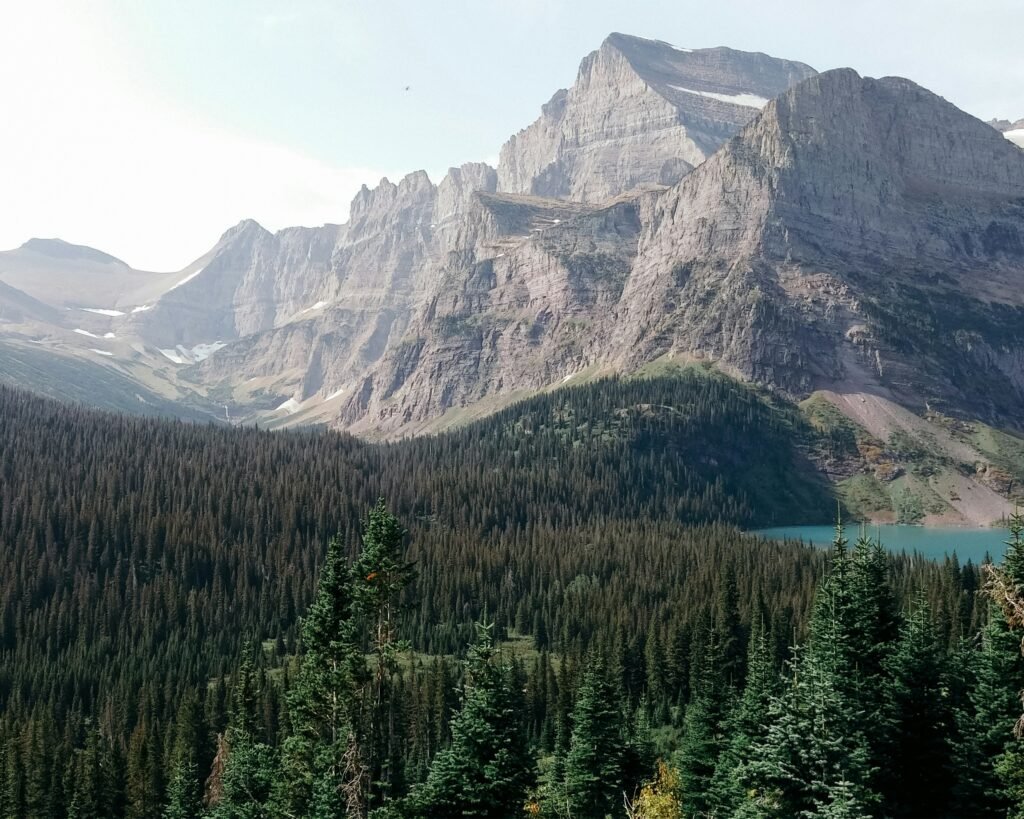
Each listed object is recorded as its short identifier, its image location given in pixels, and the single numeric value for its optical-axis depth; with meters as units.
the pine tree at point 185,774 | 79.81
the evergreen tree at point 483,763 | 47.28
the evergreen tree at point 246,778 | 63.41
